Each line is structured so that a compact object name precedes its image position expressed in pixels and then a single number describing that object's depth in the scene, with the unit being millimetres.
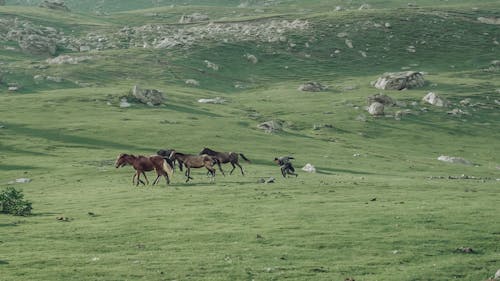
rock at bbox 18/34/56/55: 125188
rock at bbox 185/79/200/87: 114419
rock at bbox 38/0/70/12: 181750
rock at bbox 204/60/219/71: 126062
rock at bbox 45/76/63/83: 101125
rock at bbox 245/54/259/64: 133875
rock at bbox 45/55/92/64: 112544
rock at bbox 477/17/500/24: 162000
